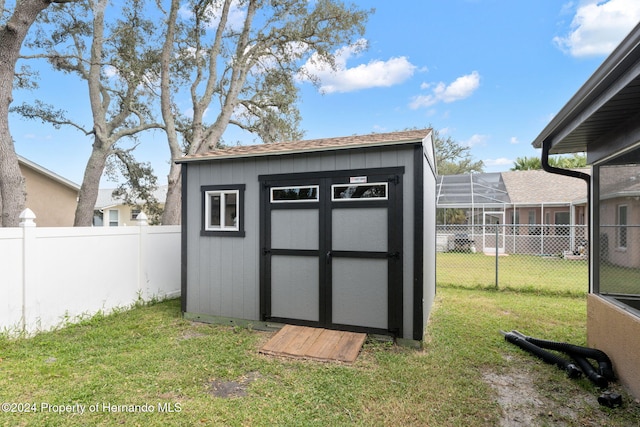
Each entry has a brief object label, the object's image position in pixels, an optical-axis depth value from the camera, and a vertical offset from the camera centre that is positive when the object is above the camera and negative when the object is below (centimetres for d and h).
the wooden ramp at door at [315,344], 352 -150
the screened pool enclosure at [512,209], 1291 +21
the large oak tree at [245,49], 1069 +566
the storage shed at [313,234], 386 -27
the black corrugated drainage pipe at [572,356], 298 -146
